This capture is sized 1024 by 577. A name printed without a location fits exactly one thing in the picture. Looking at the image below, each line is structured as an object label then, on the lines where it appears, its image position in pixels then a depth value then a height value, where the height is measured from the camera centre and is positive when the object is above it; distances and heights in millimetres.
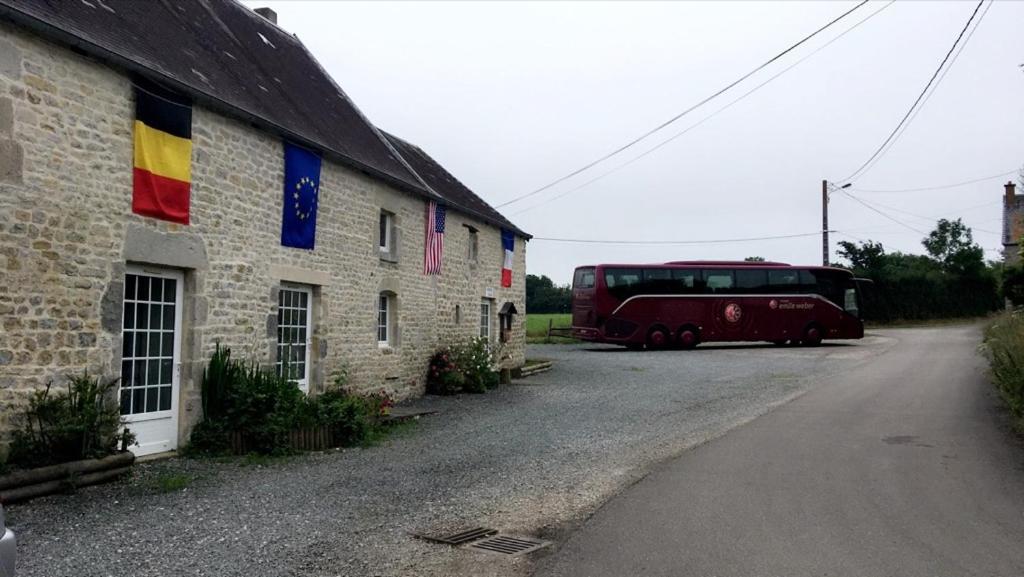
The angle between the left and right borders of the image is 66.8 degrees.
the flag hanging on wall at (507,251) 20953 +2117
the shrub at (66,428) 7066 -960
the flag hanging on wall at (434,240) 16156 +1865
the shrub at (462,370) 16375 -906
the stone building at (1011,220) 40656 +6114
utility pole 34031 +4919
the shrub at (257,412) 9352 -1068
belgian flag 8500 +1912
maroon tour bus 29797 +1012
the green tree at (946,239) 72688 +8835
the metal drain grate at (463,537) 5719 -1569
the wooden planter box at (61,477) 6512 -1367
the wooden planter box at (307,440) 9375 -1418
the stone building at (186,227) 7297 +1258
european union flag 11203 +1917
